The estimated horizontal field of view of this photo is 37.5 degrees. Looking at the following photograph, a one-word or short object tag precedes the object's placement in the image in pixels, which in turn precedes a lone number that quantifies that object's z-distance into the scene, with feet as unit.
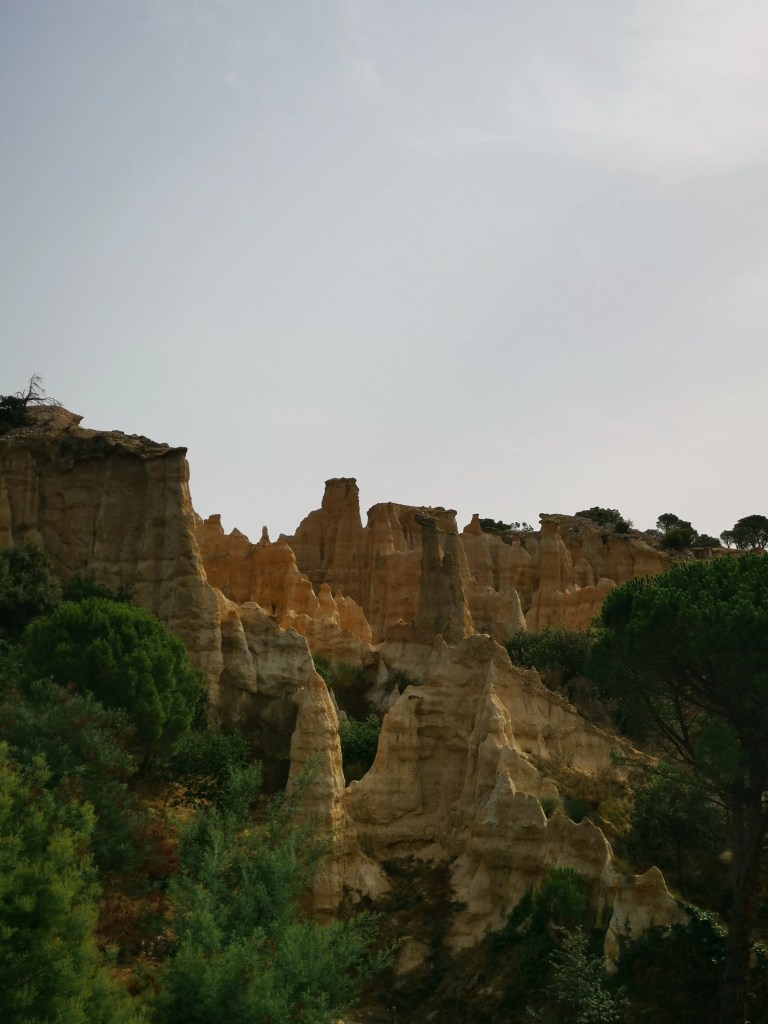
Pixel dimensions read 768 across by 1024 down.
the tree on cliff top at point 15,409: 156.87
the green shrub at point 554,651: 156.15
